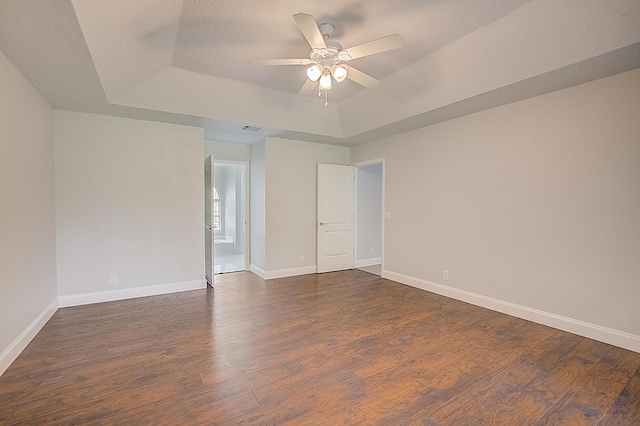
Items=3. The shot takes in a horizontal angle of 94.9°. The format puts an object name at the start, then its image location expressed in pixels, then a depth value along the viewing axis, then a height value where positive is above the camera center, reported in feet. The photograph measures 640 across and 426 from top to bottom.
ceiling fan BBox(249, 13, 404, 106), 7.09 +4.10
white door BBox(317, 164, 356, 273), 18.69 -0.72
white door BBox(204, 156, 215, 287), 15.25 -0.81
